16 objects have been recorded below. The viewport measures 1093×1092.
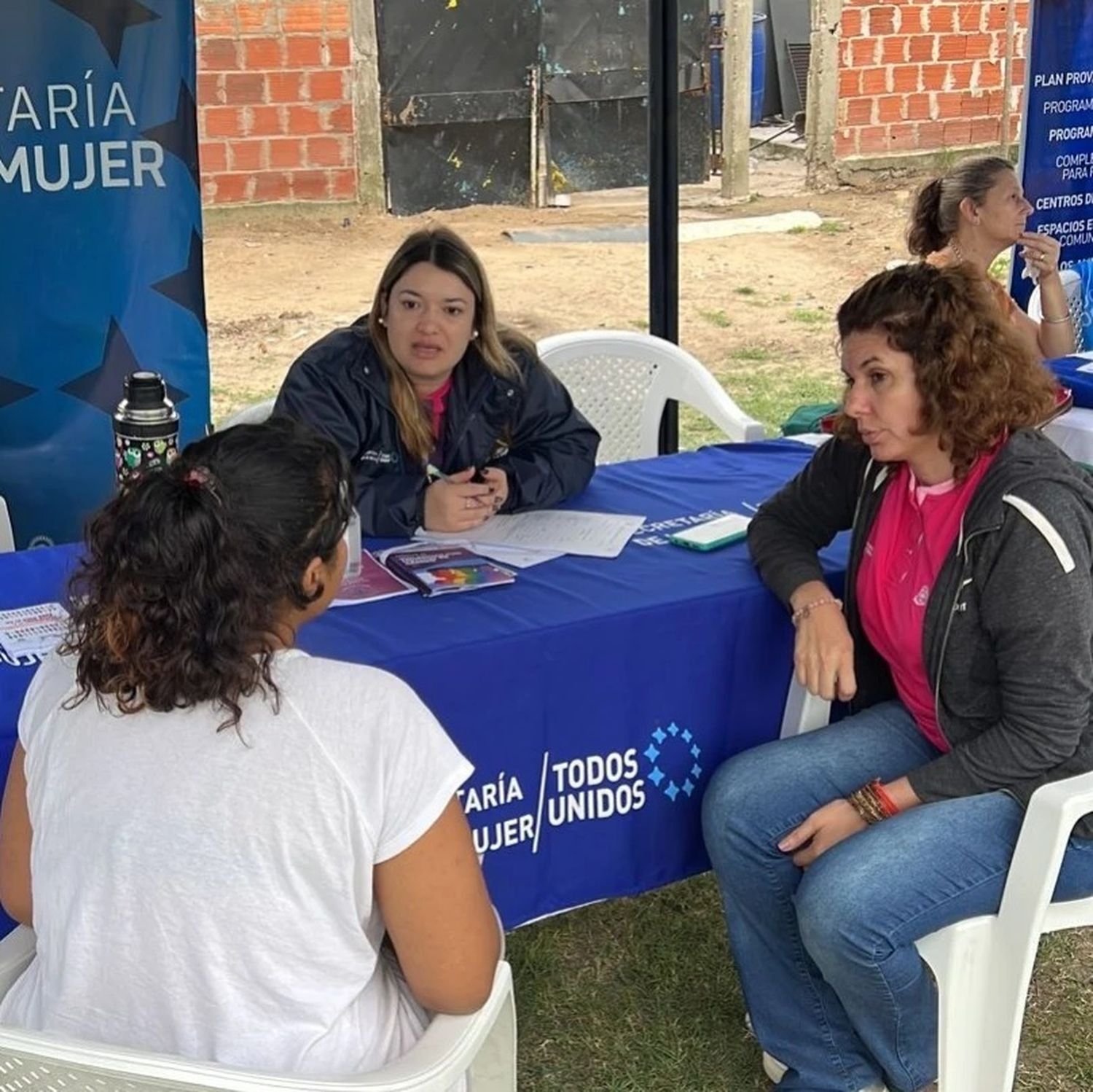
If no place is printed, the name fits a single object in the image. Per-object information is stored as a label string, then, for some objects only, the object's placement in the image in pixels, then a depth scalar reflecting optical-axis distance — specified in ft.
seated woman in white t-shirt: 4.08
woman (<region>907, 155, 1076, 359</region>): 12.19
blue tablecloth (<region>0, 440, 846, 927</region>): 6.32
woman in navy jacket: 7.80
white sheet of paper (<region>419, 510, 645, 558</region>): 7.48
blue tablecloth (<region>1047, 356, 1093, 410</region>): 11.10
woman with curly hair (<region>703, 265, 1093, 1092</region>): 6.01
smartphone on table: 7.54
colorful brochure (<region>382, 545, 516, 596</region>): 6.84
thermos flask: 7.00
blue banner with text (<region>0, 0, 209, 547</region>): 10.64
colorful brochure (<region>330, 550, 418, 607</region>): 6.74
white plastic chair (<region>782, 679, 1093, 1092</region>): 5.90
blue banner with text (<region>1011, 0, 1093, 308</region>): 15.69
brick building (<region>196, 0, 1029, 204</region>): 22.68
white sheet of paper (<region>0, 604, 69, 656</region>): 6.12
